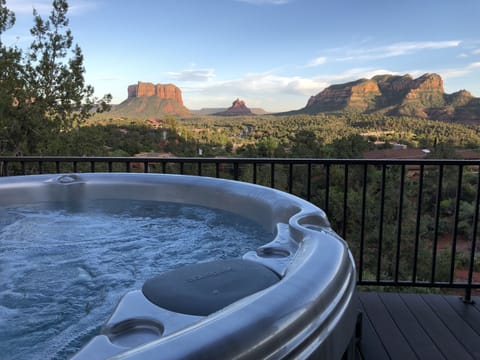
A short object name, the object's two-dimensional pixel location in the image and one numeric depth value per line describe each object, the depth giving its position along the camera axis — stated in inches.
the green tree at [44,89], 397.1
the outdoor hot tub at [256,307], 24.0
